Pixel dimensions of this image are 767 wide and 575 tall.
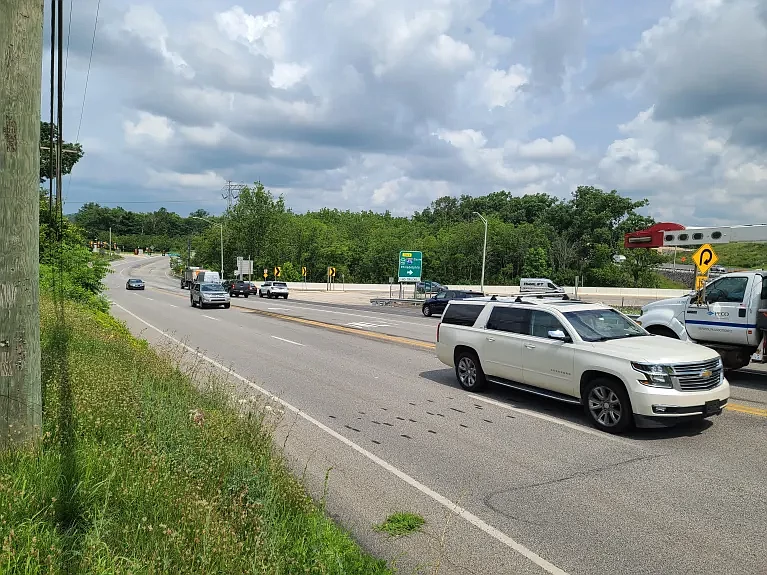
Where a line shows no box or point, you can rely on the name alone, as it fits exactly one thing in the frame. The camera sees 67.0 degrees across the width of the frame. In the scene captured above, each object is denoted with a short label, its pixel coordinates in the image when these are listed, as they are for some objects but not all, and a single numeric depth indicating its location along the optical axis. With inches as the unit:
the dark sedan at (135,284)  2454.5
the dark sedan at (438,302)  1344.7
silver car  1395.2
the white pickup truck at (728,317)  426.6
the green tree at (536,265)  3280.0
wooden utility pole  169.9
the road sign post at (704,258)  661.3
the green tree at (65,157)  1579.7
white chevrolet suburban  288.2
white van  1623.0
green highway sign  1954.4
